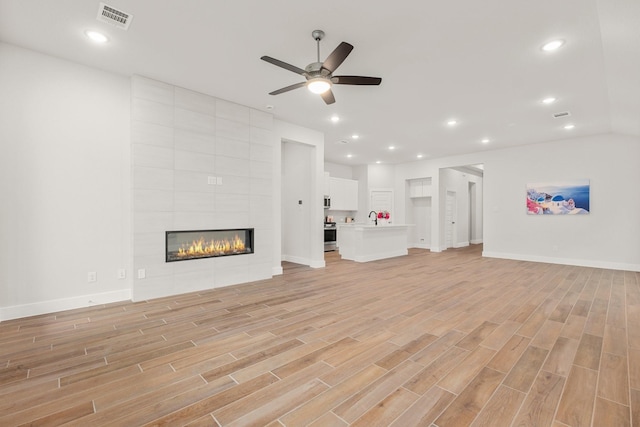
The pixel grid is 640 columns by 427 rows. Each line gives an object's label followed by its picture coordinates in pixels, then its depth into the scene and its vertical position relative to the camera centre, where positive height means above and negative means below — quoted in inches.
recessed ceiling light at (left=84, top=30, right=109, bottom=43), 116.4 +73.9
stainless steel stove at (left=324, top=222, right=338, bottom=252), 361.7 -29.9
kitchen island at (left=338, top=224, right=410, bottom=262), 283.1 -29.9
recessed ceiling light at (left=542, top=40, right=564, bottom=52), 118.5 +71.6
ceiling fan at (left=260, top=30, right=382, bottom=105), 109.7 +56.7
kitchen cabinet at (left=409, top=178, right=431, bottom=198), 395.9 +36.5
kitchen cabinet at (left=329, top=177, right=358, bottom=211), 376.5 +26.4
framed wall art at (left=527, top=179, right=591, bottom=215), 254.8 +14.2
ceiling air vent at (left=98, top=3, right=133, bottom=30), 102.6 +73.6
